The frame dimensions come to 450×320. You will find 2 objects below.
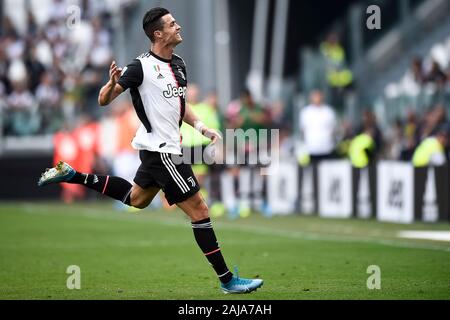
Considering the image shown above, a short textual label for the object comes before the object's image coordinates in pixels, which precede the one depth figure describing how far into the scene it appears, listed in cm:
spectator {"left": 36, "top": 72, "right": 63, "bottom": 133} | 3216
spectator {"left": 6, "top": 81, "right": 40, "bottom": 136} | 3166
